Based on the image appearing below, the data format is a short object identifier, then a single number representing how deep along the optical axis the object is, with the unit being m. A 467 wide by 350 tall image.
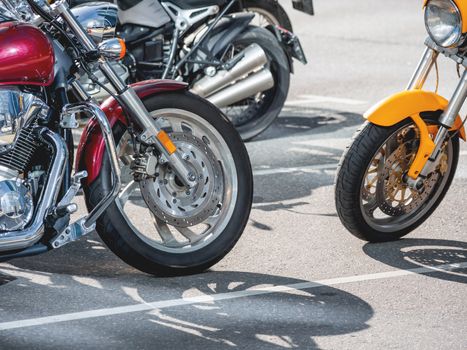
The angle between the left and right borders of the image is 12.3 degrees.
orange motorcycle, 10.94
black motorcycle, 15.38
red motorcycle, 9.52
